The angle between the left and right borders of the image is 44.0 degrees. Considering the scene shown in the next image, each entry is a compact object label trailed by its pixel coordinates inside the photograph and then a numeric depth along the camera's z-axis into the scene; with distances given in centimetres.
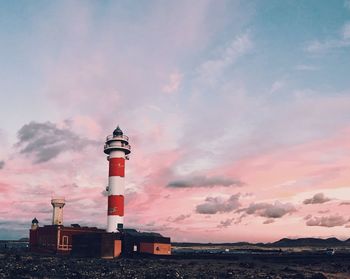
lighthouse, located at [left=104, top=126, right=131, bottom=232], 7575
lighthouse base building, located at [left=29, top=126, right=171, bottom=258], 7162
